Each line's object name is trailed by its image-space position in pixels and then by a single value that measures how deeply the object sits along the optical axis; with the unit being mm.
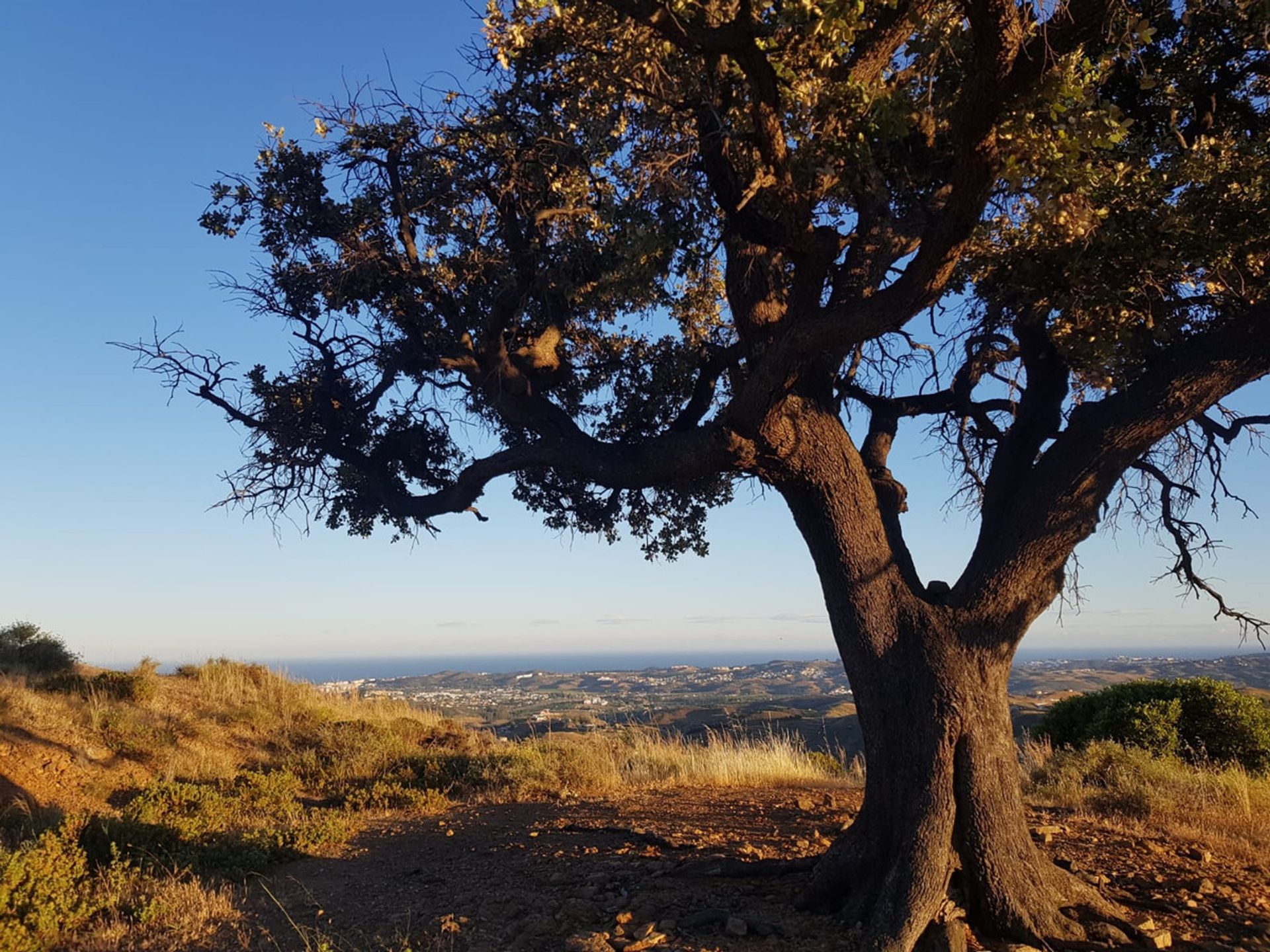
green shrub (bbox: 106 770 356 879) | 7395
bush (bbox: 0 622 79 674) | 16859
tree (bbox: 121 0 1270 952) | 5176
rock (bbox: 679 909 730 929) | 5348
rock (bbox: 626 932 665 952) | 4965
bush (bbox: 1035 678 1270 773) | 11523
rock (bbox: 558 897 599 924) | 5602
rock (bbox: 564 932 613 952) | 4914
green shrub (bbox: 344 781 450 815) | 9859
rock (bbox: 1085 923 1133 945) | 5105
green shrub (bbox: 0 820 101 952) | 5414
